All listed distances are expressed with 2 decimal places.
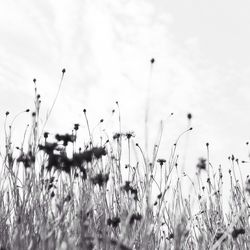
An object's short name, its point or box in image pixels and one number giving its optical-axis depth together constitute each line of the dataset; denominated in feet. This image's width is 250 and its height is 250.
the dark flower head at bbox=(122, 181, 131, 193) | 8.83
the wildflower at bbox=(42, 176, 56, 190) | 9.10
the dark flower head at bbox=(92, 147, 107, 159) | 7.68
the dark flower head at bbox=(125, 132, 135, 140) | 12.42
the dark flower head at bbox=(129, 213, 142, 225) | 8.24
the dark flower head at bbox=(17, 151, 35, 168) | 8.25
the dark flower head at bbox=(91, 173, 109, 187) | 7.64
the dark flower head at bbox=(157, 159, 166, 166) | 12.14
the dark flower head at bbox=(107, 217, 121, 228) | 8.68
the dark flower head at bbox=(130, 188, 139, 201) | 9.10
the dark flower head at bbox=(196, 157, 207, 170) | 7.16
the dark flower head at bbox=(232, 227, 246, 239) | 8.40
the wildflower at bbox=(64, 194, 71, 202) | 8.85
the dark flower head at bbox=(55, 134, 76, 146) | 7.93
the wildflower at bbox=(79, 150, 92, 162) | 6.82
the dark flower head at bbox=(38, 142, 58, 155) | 7.34
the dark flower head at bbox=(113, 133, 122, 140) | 12.06
